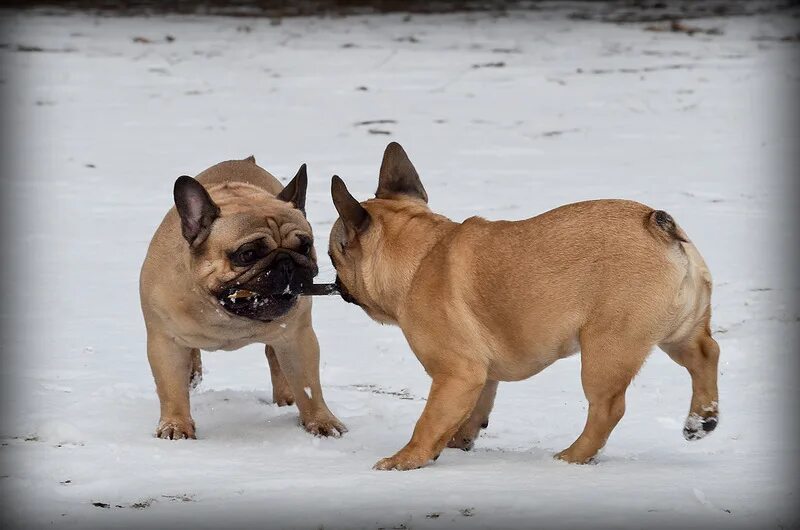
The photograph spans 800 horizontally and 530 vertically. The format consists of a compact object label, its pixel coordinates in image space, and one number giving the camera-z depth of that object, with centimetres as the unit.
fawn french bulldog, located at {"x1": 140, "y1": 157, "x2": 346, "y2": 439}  963
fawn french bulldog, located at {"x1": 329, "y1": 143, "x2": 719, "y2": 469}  834
